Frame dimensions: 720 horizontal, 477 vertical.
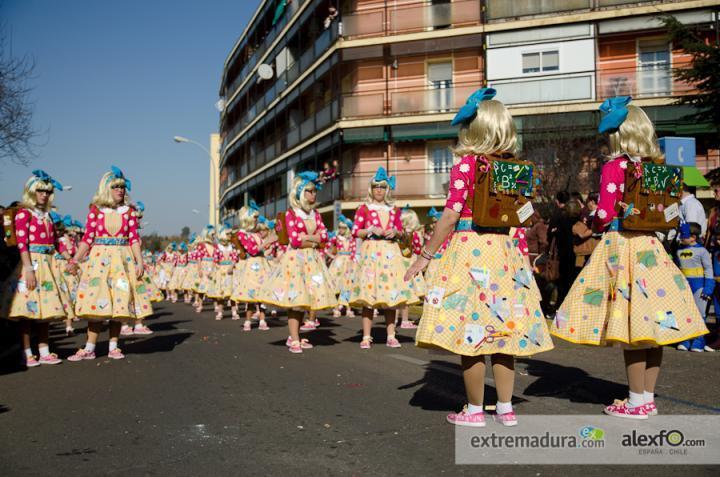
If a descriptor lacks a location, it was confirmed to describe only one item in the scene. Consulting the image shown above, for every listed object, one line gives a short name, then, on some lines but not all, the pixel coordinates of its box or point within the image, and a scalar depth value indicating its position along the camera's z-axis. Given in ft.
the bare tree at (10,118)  56.29
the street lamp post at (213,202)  251.85
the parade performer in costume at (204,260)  59.82
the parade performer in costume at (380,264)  29.29
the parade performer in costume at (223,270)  50.83
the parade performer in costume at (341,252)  51.29
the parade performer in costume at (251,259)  41.96
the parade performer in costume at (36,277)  26.08
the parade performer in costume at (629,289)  15.37
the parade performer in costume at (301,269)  28.73
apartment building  84.23
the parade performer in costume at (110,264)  26.43
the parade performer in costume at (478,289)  14.24
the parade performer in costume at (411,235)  42.81
